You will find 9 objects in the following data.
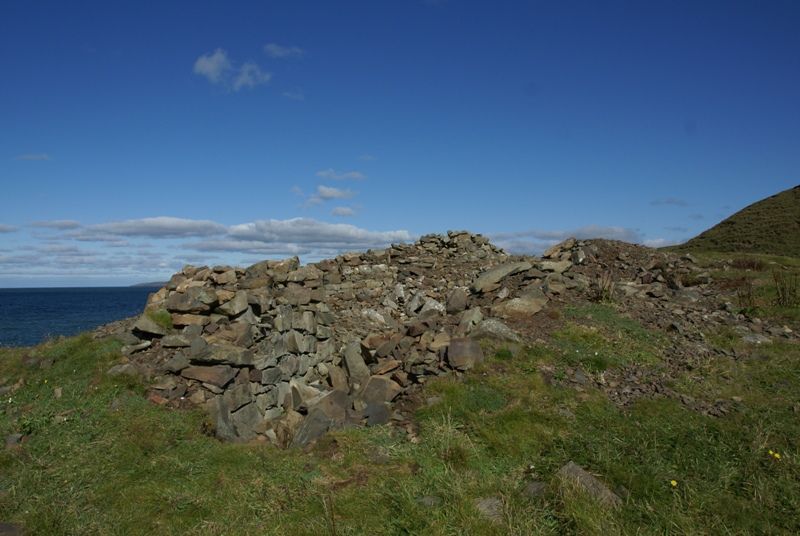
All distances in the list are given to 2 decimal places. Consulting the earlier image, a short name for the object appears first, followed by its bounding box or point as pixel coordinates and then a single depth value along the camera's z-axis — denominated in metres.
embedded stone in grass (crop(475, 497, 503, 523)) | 6.04
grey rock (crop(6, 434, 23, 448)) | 8.45
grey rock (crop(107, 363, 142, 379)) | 10.52
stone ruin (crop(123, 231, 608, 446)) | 10.44
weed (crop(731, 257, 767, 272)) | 19.28
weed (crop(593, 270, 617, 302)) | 14.69
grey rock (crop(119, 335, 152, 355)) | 11.38
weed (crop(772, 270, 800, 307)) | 14.41
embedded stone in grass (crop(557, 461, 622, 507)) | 6.25
